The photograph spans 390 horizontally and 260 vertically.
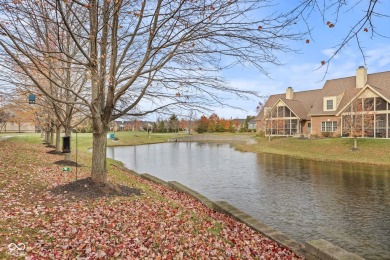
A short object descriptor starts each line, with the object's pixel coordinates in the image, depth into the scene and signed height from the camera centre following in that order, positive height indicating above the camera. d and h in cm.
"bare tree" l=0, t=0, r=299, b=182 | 621 +214
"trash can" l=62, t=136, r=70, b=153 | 1381 -68
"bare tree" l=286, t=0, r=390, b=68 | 367 +150
